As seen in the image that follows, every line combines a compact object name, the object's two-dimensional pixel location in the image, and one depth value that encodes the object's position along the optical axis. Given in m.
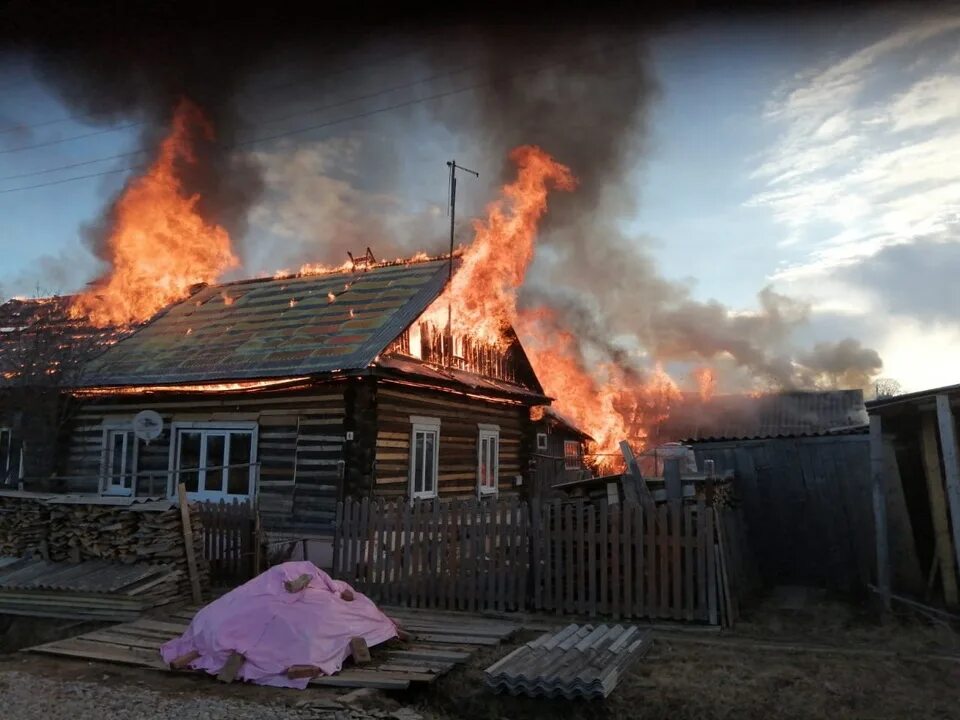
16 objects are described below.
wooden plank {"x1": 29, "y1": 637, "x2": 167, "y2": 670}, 7.19
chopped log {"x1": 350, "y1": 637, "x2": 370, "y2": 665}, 7.00
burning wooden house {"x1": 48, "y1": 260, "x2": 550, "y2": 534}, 14.04
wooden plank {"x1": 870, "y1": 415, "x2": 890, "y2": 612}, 9.12
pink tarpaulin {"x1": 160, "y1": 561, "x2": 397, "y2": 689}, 6.69
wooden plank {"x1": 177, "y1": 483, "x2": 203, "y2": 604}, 10.03
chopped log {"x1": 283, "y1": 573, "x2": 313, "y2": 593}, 7.09
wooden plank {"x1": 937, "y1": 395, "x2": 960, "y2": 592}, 8.13
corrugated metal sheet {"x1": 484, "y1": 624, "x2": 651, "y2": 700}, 5.94
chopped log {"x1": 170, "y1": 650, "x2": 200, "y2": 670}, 6.86
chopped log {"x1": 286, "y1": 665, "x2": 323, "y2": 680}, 6.52
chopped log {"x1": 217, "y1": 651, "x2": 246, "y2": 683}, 6.61
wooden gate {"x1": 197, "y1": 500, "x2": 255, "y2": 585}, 11.52
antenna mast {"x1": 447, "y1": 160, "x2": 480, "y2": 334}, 18.72
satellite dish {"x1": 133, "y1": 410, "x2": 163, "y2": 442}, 13.23
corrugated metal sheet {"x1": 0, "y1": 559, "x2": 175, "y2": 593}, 9.47
